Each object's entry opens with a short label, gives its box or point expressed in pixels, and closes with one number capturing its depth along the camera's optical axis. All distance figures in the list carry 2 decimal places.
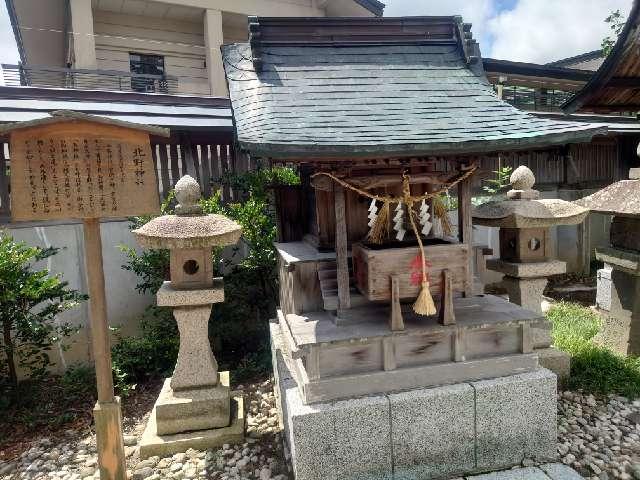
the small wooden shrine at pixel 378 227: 3.63
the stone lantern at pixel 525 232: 4.99
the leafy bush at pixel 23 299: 5.00
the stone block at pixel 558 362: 5.52
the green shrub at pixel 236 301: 6.25
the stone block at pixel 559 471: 3.79
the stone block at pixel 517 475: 3.85
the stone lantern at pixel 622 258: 5.70
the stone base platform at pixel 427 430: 3.71
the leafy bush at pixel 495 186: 9.12
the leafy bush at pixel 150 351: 6.18
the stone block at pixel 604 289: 7.49
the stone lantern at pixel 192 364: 4.48
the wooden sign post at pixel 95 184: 3.19
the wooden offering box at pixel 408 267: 3.74
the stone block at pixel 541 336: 5.53
